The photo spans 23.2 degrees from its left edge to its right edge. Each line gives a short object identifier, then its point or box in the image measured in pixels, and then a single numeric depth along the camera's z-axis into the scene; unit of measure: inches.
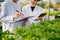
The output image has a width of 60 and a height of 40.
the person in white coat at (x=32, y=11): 118.9
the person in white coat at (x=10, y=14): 115.4
